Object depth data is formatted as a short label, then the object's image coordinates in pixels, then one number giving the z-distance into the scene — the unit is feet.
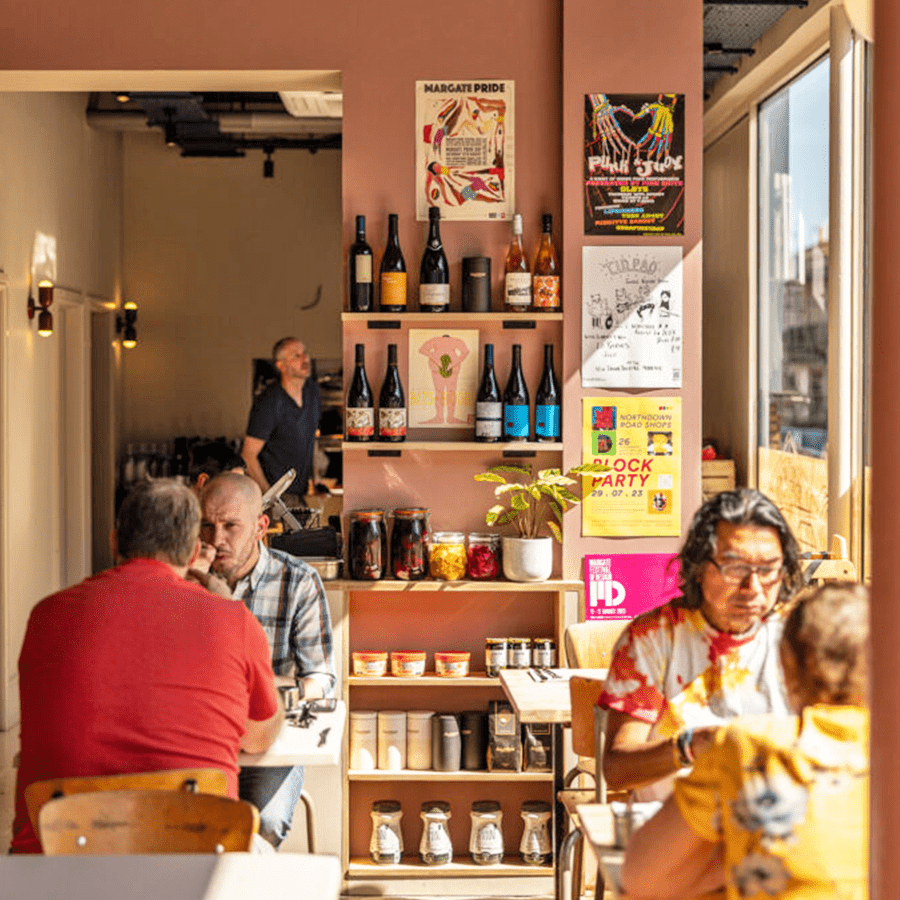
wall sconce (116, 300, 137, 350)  34.27
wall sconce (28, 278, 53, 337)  24.89
